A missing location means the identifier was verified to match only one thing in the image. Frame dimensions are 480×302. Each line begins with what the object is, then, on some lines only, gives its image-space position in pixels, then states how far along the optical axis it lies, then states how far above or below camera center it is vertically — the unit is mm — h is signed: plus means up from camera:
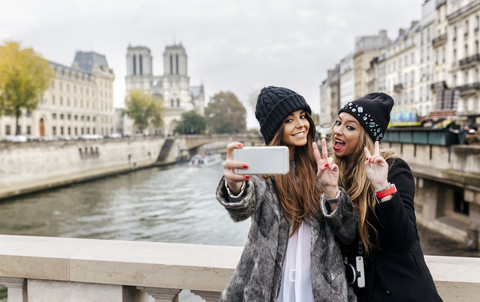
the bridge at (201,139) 65500 -1142
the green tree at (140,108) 65875 +3760
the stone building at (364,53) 60406 +10997
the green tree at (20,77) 32219 +4236
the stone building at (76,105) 54638 +4158
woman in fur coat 1812 -416
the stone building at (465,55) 30531 +5723
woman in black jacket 1776 -407
